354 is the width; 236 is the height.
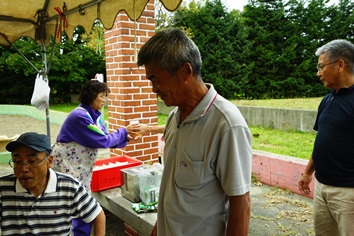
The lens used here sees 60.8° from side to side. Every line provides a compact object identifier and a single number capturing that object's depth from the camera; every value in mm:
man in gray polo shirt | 1340
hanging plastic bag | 3547
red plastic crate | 3625
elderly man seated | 1818
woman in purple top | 2742
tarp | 2365
